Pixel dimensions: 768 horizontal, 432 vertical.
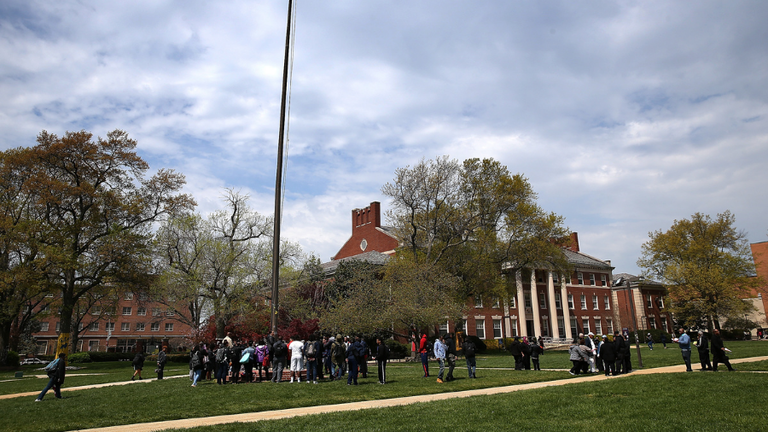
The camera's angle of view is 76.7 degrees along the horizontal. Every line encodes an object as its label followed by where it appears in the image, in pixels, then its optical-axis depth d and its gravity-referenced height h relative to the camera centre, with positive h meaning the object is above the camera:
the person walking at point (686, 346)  16.38 -0.75
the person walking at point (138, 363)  22.05 -1.20
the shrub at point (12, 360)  37.56 -1.59
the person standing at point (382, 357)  15.41 -0.82
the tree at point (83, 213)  33.69 +9.20
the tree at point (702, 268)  52.84 +6.08
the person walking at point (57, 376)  14.93 -1.15
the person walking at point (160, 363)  21.98 -1.22
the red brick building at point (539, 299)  55.53 +3.51
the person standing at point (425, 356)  18.16 -0.97
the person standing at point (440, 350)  16.78 -0.71
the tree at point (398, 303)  32.16 +1.83
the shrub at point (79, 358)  39.59 -1.67
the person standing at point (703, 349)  16.28 -0.85
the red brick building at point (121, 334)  76.75 +0.42
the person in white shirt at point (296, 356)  17.20 -0.81
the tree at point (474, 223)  38.47 +8.47
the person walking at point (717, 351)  15.88 -0.90
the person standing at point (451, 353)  16.04 -0.78
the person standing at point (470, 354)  16.24 -0.84
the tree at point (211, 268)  36.75 +5.09
